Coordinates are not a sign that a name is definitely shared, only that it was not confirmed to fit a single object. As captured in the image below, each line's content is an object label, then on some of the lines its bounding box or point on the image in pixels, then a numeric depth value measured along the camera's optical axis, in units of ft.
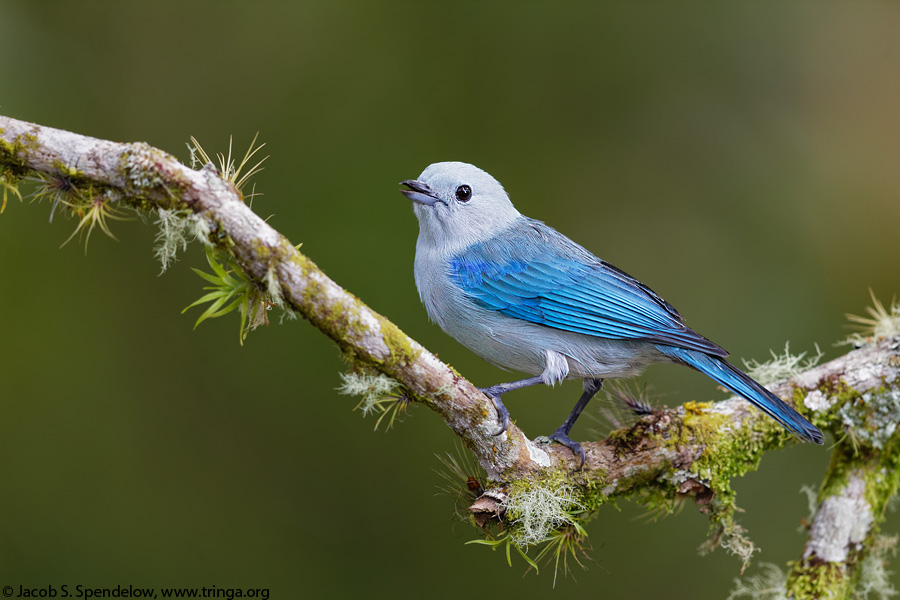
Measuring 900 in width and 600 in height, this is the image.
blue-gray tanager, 25.34
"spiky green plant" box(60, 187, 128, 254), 17.70
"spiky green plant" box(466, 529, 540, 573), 21.11
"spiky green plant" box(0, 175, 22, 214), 18.44
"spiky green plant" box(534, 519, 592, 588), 22.44
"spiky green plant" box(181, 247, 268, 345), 18.49
